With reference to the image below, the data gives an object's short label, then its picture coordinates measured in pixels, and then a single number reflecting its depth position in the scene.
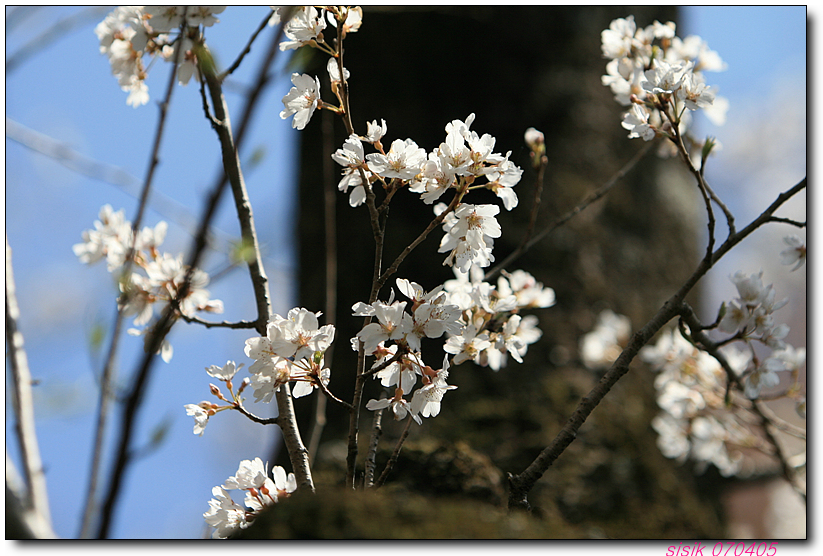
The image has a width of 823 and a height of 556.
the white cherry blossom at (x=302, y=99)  2.84
